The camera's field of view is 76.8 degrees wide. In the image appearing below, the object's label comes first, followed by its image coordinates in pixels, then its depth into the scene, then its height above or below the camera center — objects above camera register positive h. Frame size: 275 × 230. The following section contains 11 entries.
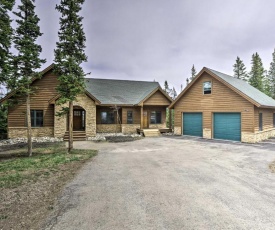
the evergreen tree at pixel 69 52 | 11.39 +4.46
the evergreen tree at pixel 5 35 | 8.58 +4.19
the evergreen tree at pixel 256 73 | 38.66 +9.74
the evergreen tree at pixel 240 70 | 44.72 +11.87
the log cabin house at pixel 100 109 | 17.69 +0.87
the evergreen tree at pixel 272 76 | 44.25 +10.66
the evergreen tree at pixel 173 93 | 61.57 +8.49
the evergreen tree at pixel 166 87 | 58.69 +9.94
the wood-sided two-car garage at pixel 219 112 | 15.05 +0.37
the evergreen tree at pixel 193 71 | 59.89 +15.65
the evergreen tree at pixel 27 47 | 10.46 +4.34
